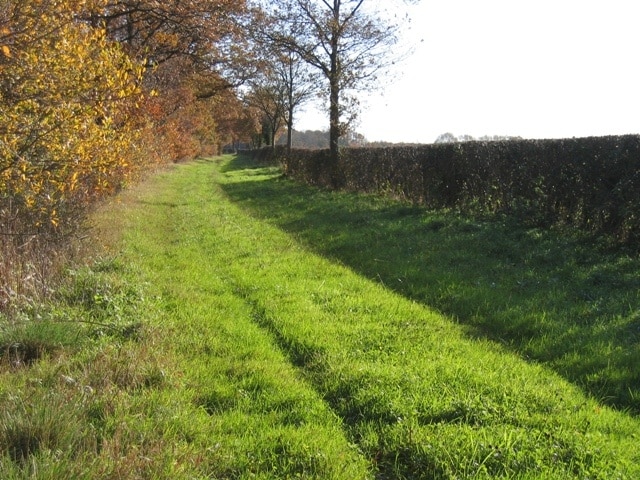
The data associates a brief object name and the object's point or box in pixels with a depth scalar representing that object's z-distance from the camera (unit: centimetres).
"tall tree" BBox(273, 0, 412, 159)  1931
